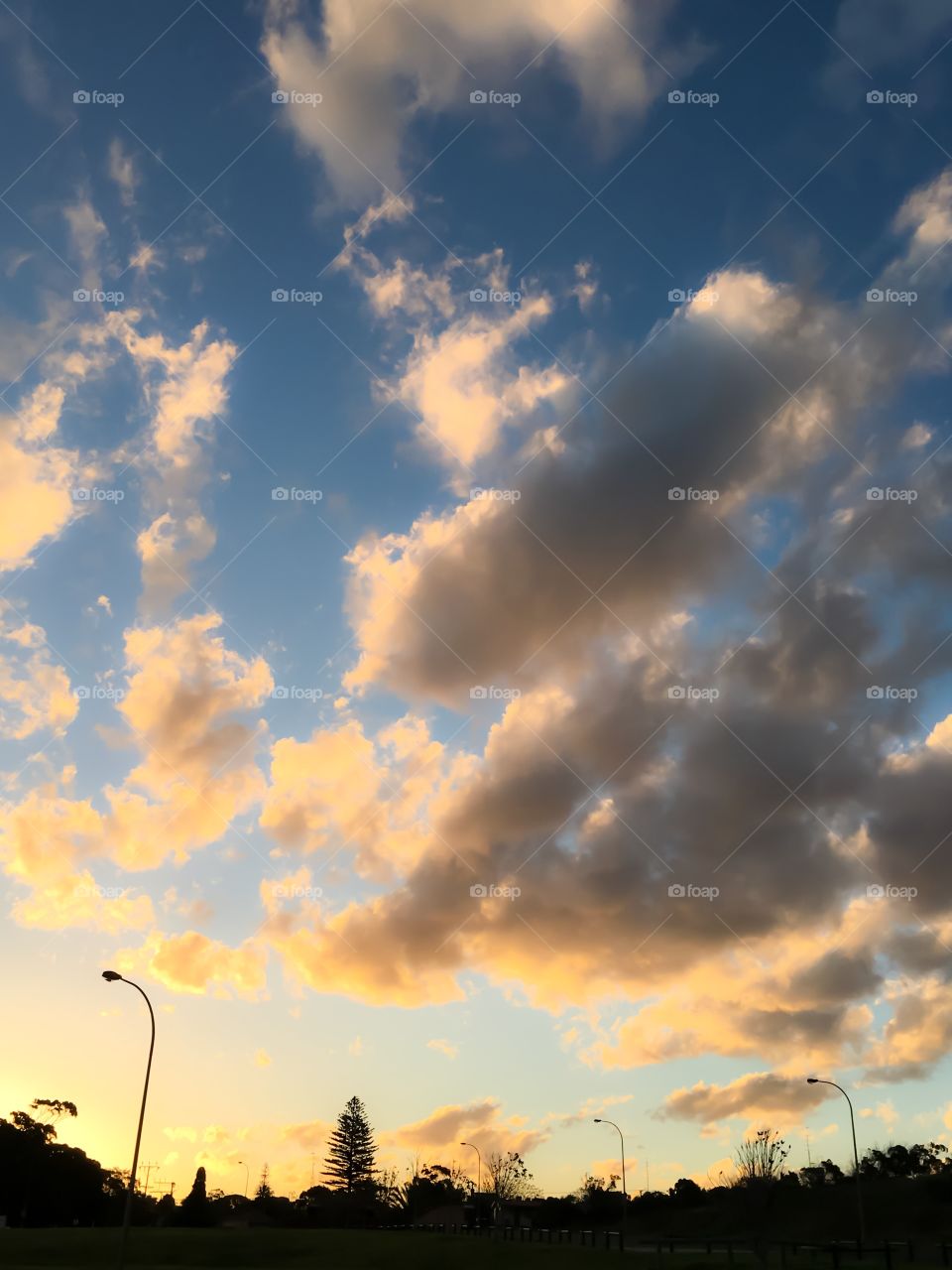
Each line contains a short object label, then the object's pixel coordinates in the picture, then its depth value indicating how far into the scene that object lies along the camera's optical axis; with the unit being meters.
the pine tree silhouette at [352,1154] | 180.88
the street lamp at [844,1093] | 60.76
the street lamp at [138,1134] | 34.62
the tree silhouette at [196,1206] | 94.56
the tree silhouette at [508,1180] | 137.38
